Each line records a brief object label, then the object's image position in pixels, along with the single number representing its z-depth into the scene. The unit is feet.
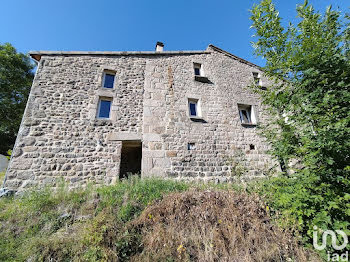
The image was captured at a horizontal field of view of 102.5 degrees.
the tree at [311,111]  7.89
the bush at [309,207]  7.59
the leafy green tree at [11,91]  42.34
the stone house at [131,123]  16.87
